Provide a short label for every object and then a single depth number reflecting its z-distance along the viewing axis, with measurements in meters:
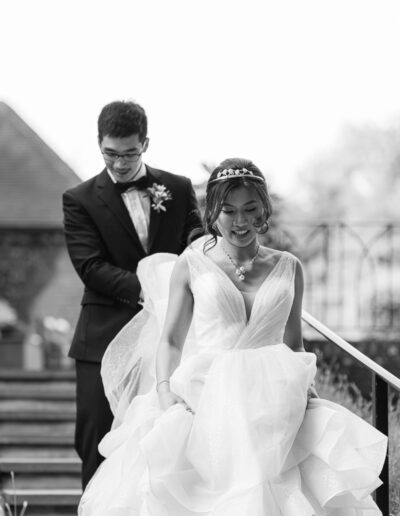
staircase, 6.84
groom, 5.04
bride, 3.66
